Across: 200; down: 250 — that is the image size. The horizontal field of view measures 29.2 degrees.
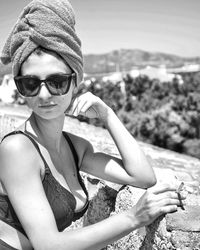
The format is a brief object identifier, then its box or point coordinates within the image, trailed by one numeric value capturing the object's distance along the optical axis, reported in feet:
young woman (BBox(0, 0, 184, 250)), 5.22
